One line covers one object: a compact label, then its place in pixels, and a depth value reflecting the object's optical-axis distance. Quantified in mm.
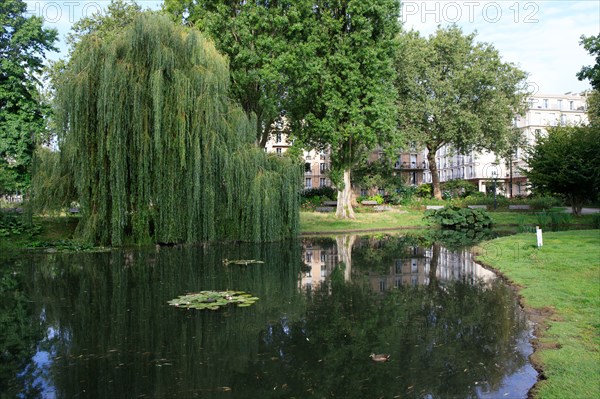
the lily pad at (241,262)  14820
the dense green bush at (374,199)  45406
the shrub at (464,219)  30016
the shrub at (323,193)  48169
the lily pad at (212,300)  9273
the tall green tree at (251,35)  27078
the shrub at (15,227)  20181
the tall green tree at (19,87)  23391
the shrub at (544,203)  38844
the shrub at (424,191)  50175
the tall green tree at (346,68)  27453
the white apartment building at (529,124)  83062
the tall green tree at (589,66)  25859
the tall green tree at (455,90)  41844
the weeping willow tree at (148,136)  17531
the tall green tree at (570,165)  27797
